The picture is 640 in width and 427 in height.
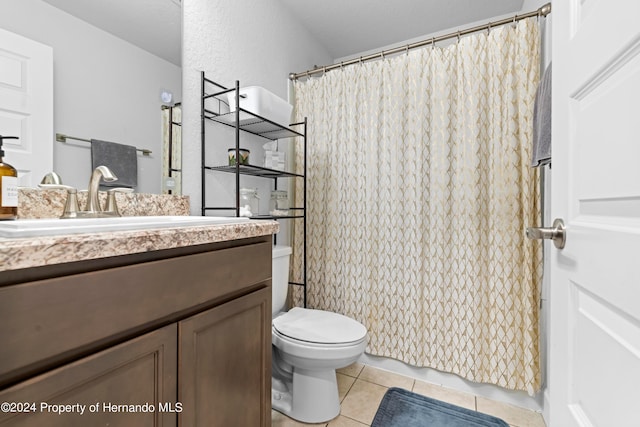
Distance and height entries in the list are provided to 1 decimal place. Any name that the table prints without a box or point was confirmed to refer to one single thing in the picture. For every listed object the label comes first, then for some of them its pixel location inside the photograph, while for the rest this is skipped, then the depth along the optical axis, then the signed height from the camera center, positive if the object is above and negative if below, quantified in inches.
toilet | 52.6 -26.2
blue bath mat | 55.6 -40.2
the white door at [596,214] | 16.3 +0.0
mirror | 37.4 +20.8
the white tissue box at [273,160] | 69.9 +12.4
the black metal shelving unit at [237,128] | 56.2 +19.0
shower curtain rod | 55.8 +39.1
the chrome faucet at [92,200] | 36.6 +1.2
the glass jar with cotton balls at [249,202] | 61.5 +2.0
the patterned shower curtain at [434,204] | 59.4 +2.0
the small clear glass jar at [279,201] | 72.8 +2.5
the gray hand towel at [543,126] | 45.3 +14.2
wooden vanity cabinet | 18.7 -10.8
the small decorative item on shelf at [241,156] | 59.5 +11.2
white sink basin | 21.3 -1.5
